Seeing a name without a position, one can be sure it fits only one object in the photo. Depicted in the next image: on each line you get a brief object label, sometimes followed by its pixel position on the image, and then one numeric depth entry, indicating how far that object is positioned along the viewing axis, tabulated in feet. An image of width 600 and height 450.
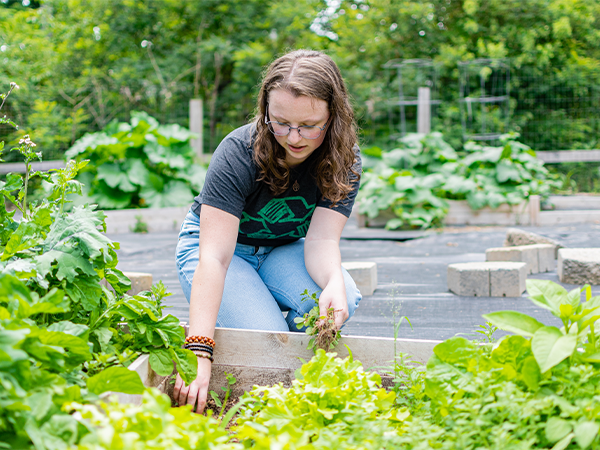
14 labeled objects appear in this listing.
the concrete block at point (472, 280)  9.90
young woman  5.44
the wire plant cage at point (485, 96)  27.37
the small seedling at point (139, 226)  17.70
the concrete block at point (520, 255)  11.24
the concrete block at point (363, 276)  10.32
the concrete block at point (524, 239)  12.73
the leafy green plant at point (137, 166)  18.70
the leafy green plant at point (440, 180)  18.48
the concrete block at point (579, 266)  10.20
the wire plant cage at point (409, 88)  28.43
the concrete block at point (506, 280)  9.84
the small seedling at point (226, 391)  5.21
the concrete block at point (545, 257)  11.71
